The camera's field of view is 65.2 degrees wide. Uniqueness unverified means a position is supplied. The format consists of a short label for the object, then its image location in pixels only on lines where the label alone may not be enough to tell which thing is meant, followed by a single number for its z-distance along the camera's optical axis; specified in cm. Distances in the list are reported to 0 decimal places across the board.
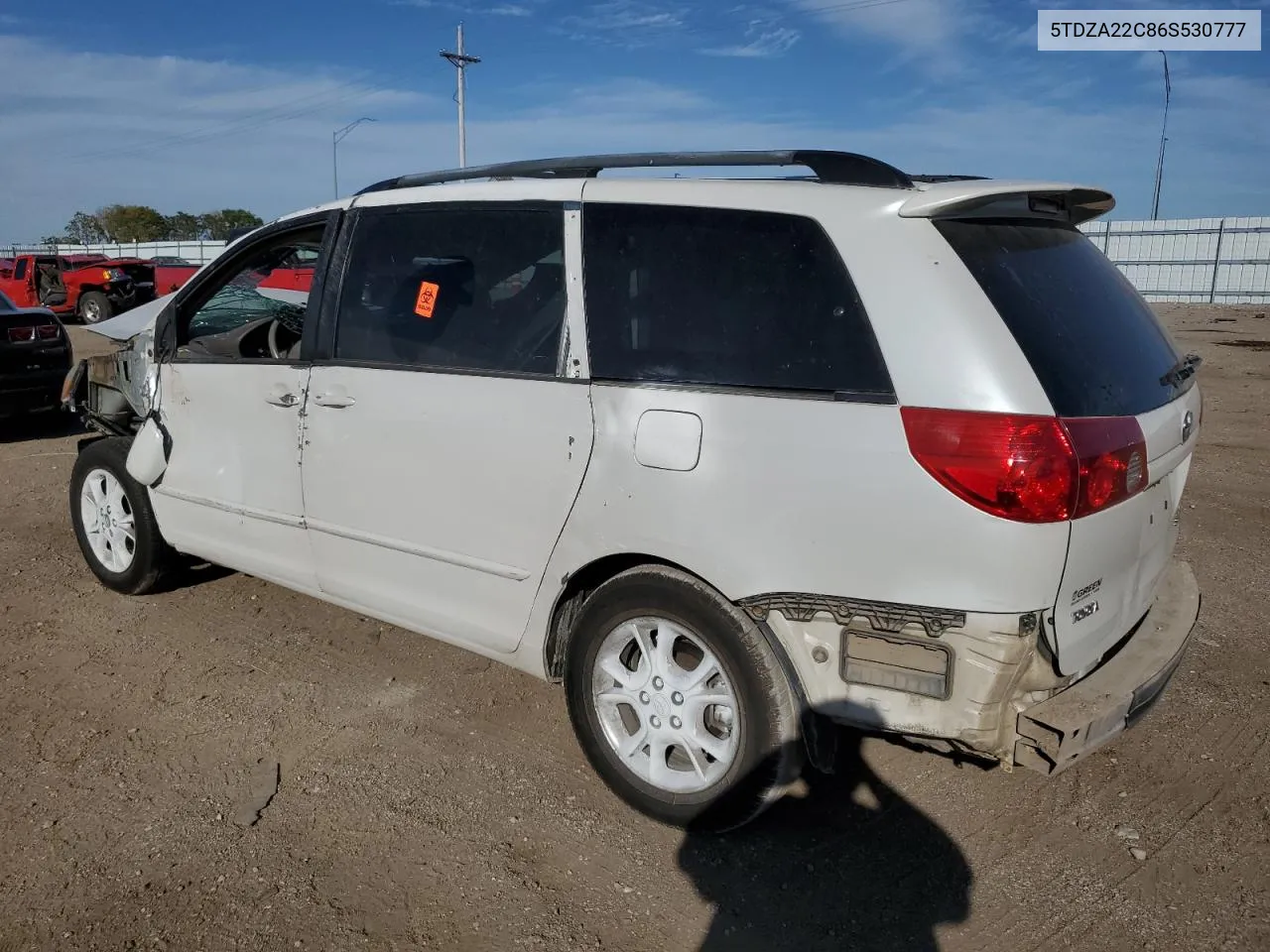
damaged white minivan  245
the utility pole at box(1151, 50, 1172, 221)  3206
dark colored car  899
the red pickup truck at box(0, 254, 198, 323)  2227
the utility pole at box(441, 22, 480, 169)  3484
